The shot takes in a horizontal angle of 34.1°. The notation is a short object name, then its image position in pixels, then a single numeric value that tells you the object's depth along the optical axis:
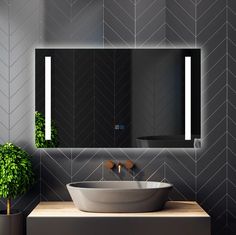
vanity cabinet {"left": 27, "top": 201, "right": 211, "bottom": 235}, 2.36
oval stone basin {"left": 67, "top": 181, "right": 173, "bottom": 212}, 2.40
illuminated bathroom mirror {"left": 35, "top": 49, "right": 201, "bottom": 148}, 2.82
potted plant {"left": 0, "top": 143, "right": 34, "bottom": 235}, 2.59
